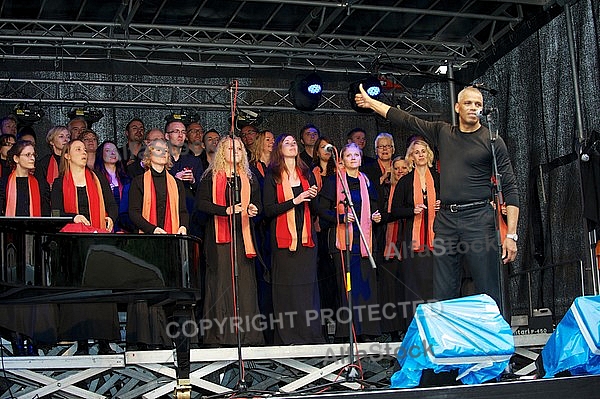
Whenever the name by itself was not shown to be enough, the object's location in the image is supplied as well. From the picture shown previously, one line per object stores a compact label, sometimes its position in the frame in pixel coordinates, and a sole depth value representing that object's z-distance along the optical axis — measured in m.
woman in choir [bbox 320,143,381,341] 7.54
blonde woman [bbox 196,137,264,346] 7.05
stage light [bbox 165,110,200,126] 9.23
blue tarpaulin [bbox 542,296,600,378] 4.52
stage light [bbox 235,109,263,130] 9.34
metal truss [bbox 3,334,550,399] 6.02
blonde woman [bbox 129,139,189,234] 6.95
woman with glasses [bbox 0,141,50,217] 6.79
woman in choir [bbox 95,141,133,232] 7.83
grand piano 4.55
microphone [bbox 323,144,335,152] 5.40
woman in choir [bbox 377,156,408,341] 7.92
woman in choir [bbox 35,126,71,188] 7.81
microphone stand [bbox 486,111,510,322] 5.25
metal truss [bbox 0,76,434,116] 9.16
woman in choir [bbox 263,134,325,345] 7.14
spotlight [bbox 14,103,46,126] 8.80
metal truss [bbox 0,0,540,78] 8.58
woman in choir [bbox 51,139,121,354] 6.73
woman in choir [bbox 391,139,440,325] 7.86
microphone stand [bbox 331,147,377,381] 5.26
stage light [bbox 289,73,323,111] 9.12
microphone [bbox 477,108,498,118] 5.29
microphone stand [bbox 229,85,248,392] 5.00
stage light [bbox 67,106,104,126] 9.01
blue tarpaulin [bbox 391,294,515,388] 4.36
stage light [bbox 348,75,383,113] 9.23
